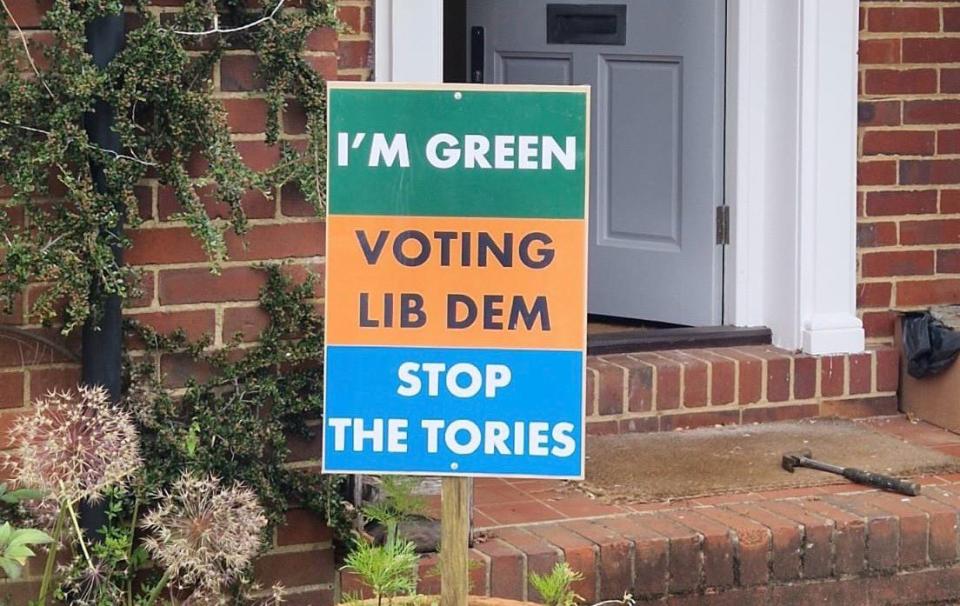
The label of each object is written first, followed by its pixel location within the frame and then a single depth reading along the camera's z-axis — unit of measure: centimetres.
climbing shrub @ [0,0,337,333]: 349
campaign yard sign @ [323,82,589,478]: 299
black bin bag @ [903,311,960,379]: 519
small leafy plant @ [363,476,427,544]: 333
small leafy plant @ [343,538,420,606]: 296
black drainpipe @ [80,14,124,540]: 353
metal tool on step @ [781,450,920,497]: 443
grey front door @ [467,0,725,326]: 554
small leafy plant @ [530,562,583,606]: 302
